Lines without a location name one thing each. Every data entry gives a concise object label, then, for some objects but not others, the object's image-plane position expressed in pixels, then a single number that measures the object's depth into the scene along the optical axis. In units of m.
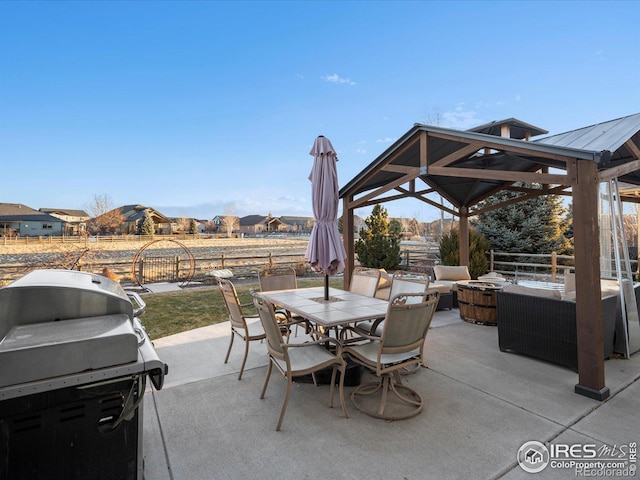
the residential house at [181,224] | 41.78
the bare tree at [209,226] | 55.44
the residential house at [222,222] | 52.64
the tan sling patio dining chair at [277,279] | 4.87
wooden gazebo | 3.07
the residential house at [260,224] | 59.56
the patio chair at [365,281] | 4.53
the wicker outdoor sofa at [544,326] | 3.61
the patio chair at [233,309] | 3.52
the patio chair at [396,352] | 2.70
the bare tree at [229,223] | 50.00
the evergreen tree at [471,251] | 9.43
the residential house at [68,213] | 42.83
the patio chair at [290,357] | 2.62
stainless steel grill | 1.39
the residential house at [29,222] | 31.88
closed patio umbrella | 3.97
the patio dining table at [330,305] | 3.04
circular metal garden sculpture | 9.58
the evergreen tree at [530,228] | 11.58
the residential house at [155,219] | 39.21
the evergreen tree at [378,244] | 10.89
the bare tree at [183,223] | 42.78
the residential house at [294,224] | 61.93
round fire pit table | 5.41
